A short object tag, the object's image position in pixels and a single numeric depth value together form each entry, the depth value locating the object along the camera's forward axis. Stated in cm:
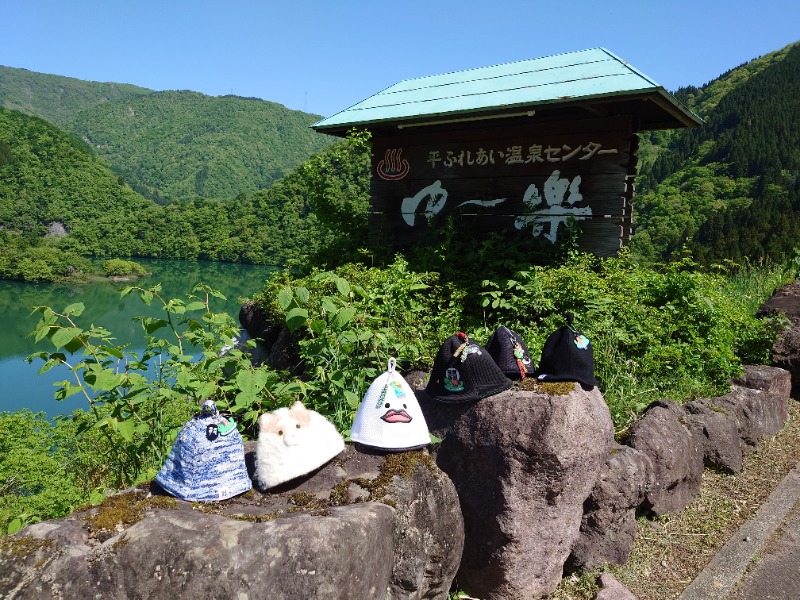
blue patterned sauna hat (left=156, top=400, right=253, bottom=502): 226
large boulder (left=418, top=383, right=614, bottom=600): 306
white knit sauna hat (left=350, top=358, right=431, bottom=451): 271
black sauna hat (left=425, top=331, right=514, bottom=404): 320
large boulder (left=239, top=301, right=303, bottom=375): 657
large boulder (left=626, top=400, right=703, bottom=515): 398
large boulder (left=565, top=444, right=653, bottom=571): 347
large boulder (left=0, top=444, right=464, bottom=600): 177
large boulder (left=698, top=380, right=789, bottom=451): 523
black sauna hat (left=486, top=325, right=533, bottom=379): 348
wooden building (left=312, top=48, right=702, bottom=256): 693
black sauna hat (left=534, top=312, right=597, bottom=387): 335
